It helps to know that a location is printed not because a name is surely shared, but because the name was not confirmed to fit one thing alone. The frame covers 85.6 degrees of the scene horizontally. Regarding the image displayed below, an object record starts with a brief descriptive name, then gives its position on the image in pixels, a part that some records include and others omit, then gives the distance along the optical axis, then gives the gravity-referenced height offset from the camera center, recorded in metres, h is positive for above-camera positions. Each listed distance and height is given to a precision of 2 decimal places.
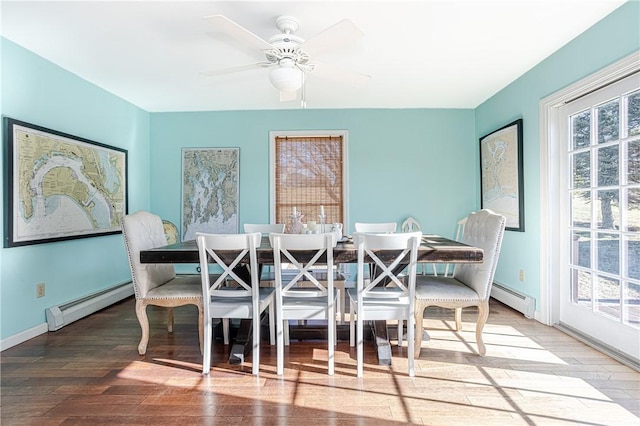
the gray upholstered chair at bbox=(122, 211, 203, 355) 2.52 -0.56
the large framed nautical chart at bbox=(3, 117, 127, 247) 2.75 +0.26
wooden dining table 2.29 -0.30
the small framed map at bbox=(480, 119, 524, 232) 3.58 +0.45
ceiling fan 2.05 +1.08
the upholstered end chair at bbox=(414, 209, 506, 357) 2.42 -0.56
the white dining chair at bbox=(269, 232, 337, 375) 2.12 -0.49
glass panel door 2.34 -0.02
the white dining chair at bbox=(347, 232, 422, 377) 2.13 -0.46
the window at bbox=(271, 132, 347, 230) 4.83 +0.56
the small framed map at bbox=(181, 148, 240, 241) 4.78 +0.31
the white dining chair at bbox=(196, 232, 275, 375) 2.19 -0.51
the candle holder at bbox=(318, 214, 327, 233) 2.97 -0.11
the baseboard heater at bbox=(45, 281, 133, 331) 3.06 -0.91
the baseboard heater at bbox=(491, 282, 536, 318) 3.31 -0.90
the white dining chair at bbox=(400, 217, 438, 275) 4.64 -0.18
